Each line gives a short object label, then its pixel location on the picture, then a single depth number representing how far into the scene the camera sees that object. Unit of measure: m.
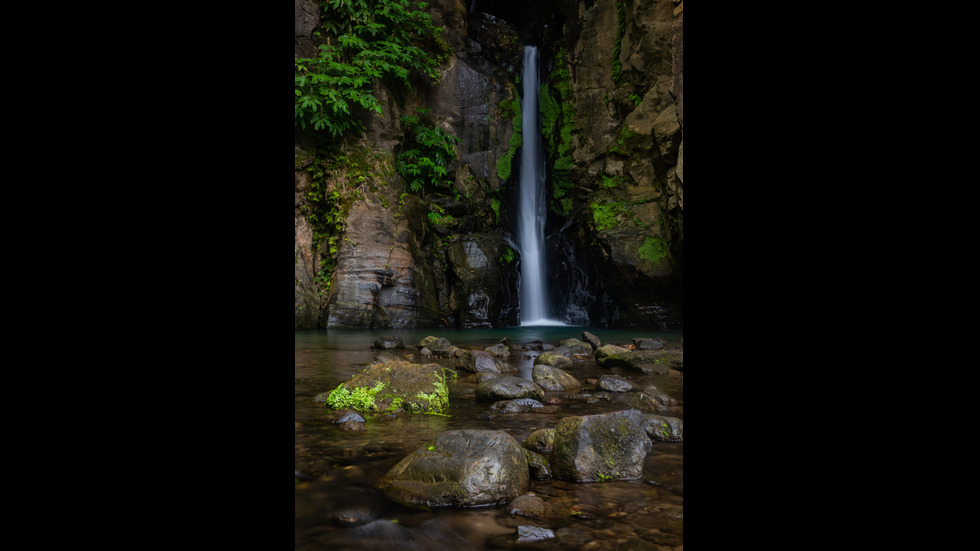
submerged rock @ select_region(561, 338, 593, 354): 7.76
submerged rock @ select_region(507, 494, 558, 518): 2.05
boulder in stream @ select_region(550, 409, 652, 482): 2.47
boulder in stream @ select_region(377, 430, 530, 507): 2.17
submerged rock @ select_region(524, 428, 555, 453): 2.85
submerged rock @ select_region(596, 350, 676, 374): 6.08
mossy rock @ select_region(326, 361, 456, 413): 3.94
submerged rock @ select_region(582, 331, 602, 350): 8.40
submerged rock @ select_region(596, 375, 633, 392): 4.84
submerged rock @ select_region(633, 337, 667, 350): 8.36
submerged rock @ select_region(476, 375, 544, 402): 4.18
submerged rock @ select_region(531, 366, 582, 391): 4.81
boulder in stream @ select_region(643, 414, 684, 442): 3.18
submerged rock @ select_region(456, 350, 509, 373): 5.99
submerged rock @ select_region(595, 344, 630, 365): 6.55
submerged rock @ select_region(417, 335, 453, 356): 7.79
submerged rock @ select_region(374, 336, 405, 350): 8.27
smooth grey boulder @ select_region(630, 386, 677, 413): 4.02
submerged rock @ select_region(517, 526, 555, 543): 1.84
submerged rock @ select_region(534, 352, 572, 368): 6.26
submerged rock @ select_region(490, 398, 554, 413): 3.98
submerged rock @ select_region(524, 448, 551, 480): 2.48
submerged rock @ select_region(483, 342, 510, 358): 7.76
